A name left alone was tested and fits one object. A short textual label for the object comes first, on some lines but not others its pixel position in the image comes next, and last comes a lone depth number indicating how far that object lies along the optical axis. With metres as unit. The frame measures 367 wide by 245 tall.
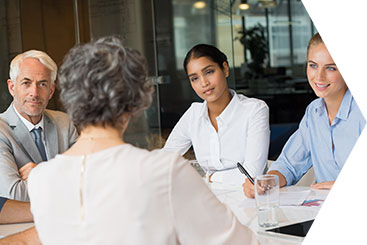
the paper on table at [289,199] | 2.07
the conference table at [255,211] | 1.64
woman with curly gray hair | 1.19
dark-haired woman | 3.03
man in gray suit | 2.57
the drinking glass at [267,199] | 1.81
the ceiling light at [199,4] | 10.19
